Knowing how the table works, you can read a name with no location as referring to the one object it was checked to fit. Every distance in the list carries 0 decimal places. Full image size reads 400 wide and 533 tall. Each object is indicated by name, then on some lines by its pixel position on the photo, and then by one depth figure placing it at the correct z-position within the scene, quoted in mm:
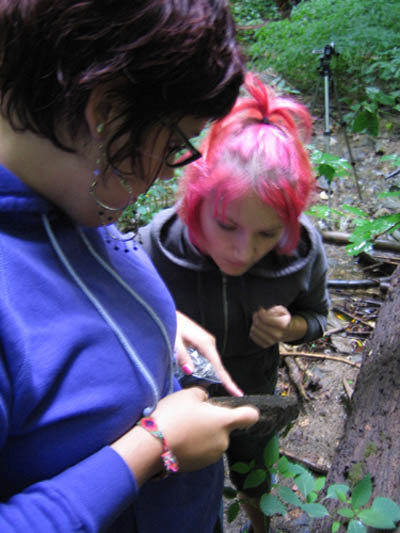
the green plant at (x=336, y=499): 927
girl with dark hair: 647
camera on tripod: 4773
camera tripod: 4807
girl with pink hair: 1403
